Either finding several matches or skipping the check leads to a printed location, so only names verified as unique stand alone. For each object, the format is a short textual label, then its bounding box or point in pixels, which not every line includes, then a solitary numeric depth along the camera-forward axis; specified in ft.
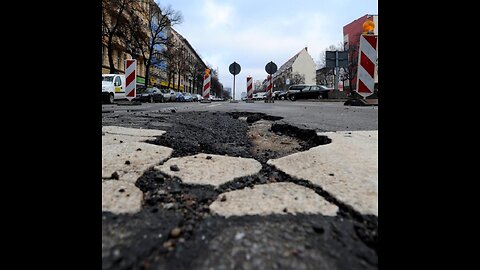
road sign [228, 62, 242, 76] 47.16
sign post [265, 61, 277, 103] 43.04
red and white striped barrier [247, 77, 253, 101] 48.16
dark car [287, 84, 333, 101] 77.25
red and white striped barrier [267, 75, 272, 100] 49.13
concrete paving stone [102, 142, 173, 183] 3.32
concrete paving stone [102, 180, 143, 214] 2.36
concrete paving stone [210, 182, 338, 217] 2.40
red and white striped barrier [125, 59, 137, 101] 25.95
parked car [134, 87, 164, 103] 58.99
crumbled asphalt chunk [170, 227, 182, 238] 2.02
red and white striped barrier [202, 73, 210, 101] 42.25
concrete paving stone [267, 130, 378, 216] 2.71
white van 40.25
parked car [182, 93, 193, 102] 97.12
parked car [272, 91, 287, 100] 94.56
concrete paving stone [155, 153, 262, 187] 3.28
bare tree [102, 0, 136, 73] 58.54
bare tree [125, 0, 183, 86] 76.18
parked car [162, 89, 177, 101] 70.75
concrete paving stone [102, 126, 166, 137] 6.30
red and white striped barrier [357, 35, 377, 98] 12.78
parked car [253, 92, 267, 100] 125.59
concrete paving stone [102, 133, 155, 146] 5.18
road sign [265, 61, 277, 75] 43.04
